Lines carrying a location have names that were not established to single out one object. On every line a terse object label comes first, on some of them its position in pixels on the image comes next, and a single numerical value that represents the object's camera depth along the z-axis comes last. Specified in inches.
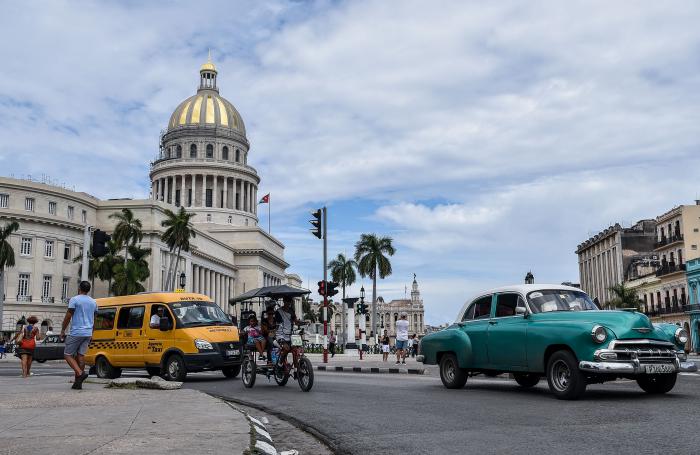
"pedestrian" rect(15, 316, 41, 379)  726.5
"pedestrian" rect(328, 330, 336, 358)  1693.9
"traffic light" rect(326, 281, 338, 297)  1027.9
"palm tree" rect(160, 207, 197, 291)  2854.3
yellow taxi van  658.3
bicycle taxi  513.0
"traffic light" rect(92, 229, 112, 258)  759.0
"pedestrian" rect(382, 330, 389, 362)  1298.4
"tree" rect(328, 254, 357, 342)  3959.2
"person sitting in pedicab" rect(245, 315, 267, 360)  561.0
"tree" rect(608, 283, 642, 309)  2723.9
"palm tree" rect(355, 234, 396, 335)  3201.3
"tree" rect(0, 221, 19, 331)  2364.7
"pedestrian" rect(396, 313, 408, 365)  1053.2
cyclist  520.0
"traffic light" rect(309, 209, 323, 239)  1053.2
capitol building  2615.7
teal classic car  396.8
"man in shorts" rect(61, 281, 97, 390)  494.9
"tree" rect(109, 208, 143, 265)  2689.5
